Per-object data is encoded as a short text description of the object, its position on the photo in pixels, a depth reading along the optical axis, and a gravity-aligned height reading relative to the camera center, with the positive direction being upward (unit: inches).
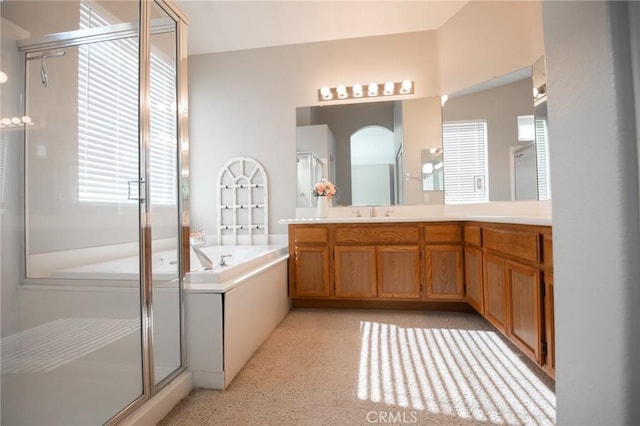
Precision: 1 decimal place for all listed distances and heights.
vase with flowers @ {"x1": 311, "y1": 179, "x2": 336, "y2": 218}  121.4 +9.6
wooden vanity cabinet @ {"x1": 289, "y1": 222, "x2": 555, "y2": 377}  88.4 -16.2
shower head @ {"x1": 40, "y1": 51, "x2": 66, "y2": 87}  60.2 +31.3
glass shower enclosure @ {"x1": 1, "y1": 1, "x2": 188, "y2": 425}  53.3 +2.6
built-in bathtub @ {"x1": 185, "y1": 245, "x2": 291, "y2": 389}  61.0 -22.1
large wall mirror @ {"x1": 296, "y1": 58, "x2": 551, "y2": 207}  99.5 +27.4
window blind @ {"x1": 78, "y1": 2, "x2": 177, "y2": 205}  62.7 +22.4
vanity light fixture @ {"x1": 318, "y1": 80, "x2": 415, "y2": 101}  122.3 +53.5
